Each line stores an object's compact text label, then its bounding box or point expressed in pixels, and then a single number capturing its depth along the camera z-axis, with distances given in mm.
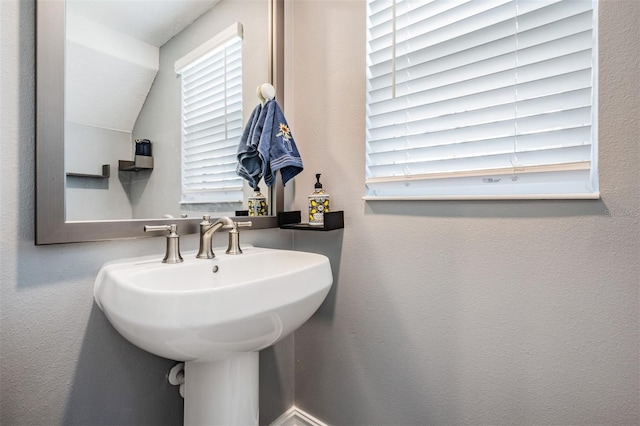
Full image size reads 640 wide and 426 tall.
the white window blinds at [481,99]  736
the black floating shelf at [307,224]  1038
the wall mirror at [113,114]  690
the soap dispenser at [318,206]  1122
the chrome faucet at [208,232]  876
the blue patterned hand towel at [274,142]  1094
